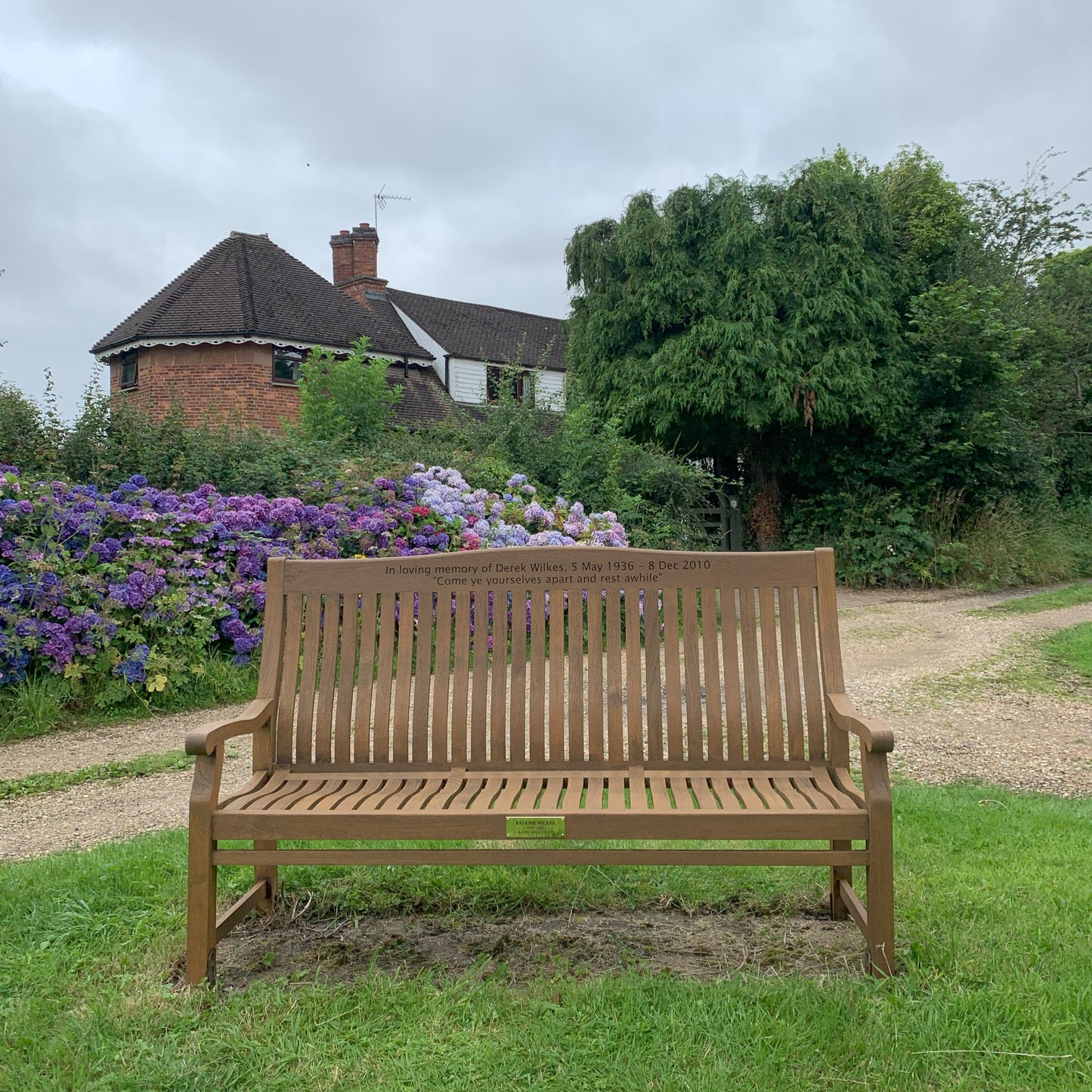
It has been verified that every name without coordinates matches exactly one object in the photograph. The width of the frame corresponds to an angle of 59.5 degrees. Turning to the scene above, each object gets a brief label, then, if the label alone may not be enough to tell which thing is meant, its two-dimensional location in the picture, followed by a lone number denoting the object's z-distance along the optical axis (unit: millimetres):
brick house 21594
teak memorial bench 3203
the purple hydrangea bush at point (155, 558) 6715
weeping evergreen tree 14805
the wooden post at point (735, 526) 15727
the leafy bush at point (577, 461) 11414
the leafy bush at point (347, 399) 13164
